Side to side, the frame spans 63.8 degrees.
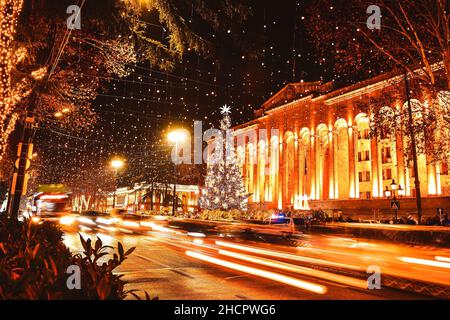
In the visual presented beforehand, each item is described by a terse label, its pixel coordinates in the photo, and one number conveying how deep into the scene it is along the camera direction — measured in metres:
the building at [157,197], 66.84
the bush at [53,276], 3.04
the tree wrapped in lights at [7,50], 9.80
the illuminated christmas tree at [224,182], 49.59
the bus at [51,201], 35.22
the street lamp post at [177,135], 31.06
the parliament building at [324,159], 39.78
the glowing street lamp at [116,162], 38.09
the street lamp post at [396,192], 24.36
